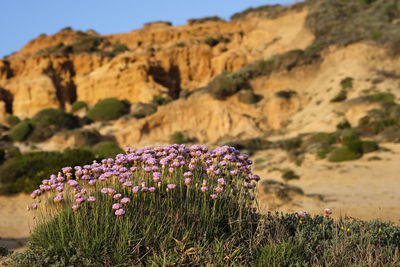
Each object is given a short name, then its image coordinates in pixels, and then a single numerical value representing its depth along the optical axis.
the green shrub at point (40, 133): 29.28
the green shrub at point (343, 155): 17.33
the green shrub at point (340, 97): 26.81
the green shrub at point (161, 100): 35.95
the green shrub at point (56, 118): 32.34
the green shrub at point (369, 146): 17.81
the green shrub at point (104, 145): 25.27
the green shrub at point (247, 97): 31.05
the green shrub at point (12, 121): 34.50
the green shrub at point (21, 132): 29.39
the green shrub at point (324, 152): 18.50
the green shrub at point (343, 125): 22.86
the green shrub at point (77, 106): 38.38
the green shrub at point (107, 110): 34.28
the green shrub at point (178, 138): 28.49
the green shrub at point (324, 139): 20.49
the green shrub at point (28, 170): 12.32
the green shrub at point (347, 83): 27.77
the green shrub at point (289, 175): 15.62
